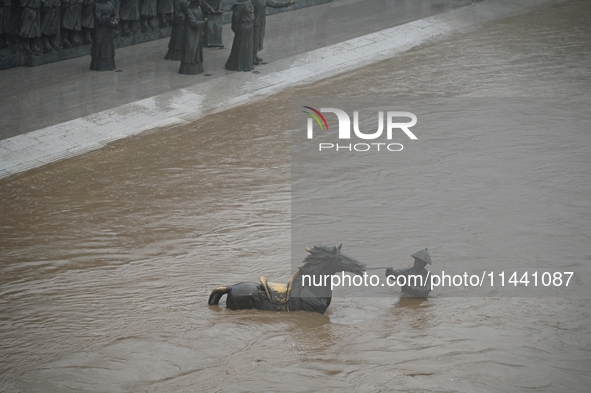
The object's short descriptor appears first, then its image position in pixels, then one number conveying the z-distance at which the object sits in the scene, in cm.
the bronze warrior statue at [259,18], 3028
